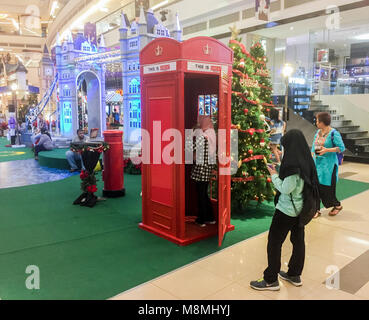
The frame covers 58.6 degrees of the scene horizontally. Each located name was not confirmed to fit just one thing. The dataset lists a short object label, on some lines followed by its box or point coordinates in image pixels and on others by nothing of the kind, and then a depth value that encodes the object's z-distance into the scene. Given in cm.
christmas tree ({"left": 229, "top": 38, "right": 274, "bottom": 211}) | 521
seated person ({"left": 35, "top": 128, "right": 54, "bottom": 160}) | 1164
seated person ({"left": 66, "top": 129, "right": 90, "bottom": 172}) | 923
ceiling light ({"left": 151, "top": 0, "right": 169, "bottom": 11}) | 1783
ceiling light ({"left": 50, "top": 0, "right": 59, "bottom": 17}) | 2828
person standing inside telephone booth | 445
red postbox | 648
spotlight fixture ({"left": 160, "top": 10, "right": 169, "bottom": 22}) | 1775
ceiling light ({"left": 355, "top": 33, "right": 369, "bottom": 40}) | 1384
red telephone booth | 401
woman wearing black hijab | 283
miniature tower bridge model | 1290
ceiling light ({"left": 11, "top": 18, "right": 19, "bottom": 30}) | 3191
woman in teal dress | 510
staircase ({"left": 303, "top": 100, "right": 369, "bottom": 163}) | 1156
